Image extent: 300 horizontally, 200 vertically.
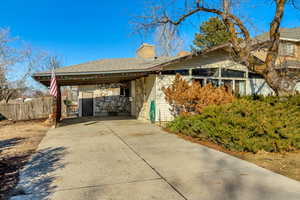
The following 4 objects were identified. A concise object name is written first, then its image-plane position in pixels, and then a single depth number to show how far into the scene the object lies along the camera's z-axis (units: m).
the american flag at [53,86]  9.44
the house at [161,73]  10.16
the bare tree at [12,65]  16.05
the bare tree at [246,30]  8.00
